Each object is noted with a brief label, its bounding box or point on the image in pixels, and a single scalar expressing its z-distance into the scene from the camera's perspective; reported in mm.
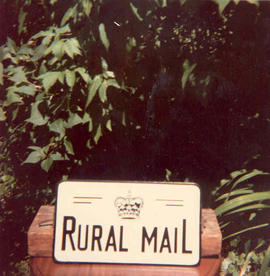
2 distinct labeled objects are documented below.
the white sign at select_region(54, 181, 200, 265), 2055
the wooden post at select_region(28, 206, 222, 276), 2051
